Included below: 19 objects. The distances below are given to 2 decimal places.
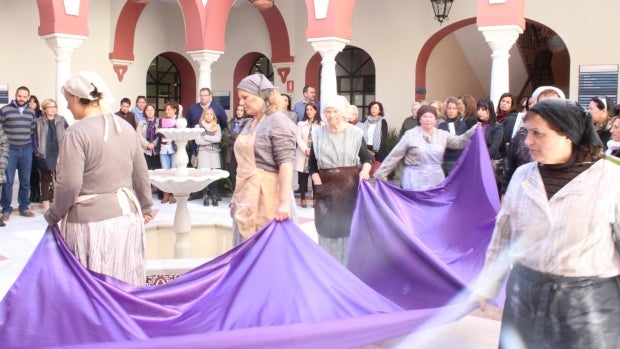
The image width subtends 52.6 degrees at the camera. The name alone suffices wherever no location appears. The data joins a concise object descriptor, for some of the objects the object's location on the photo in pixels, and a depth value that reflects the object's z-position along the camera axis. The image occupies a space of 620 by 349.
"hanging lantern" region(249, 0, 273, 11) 13.16
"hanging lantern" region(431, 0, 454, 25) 12.96
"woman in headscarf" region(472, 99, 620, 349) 2.26
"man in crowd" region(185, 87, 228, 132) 9.89
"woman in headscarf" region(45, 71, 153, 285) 3.23
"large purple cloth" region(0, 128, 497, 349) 2.70
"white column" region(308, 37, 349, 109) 11.09
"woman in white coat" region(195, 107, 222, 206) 9.62
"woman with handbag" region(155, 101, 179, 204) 9.87
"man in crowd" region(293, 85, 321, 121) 10.26
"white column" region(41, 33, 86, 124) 10.84
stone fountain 5.88
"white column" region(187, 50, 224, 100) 12.44
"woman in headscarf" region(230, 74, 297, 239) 3.91
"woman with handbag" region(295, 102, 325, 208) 9.15
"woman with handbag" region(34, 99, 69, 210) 9.16
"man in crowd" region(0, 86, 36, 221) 8.70
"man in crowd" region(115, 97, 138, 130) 10.39
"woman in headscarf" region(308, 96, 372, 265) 4.77
